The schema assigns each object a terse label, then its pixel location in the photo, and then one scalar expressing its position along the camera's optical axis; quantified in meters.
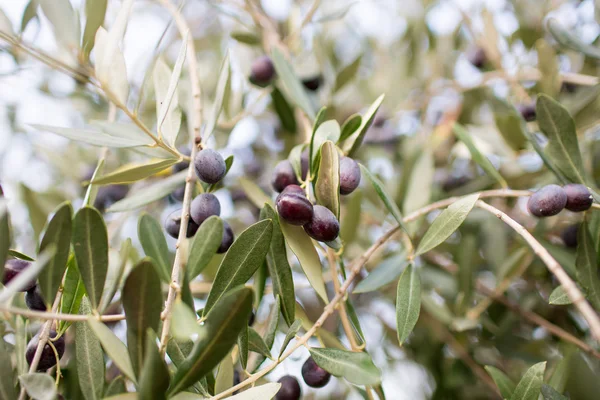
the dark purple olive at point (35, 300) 0.55
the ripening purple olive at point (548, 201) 0.57
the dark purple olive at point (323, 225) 0.55
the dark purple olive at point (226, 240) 0.59
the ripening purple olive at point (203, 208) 0.56
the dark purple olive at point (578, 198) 0.57
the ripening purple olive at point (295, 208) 0.54
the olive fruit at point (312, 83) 0.76
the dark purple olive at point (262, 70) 0.74
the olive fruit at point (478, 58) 0.88
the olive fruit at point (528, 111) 0.75
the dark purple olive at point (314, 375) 0.58
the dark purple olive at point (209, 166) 0.56
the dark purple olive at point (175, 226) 0.59
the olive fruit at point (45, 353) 0.55
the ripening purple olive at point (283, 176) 0.60
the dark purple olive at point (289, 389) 0.60
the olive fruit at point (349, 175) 0.57
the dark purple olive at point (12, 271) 0.54
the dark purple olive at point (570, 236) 0.69
